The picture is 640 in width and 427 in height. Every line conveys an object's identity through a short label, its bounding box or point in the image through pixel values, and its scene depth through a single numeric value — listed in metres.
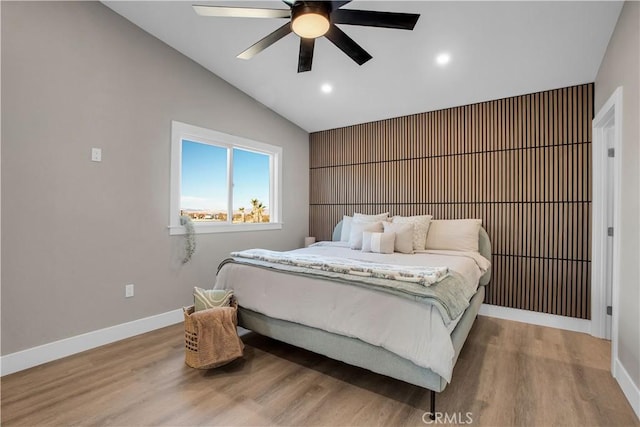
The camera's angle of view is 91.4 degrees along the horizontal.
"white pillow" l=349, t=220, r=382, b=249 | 3.79
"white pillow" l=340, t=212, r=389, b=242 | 4.18
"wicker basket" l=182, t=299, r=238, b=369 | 2.36
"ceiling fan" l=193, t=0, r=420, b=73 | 2.04
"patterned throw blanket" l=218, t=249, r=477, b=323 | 1.93
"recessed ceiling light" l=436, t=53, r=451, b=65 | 3.09
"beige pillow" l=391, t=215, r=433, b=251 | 3.71
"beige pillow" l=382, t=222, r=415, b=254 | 3.53
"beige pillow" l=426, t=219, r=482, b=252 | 3.54
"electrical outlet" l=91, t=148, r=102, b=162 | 2.87
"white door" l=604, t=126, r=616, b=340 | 2.96
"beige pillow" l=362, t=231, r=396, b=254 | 3.48
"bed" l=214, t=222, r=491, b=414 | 1.84
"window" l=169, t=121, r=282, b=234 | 3.60
